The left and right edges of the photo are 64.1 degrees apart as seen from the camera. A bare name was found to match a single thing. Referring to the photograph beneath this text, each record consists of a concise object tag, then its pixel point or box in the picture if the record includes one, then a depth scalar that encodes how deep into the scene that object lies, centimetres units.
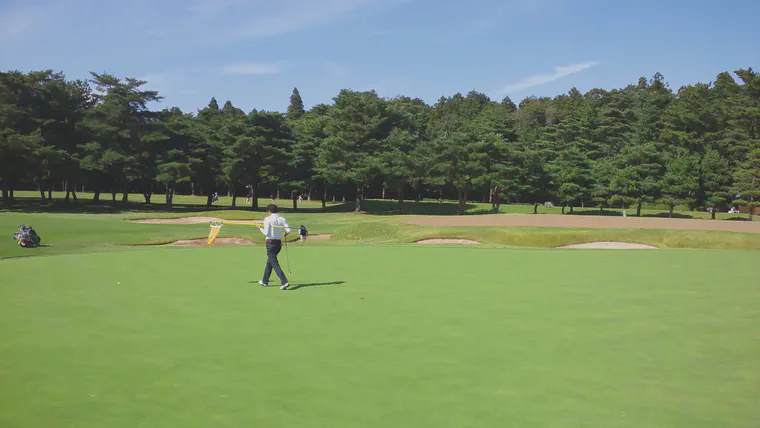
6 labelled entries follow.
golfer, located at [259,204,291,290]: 1761
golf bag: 3369
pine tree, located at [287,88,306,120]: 16350
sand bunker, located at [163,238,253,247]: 3844
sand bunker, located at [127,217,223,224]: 5841
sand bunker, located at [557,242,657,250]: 3606
